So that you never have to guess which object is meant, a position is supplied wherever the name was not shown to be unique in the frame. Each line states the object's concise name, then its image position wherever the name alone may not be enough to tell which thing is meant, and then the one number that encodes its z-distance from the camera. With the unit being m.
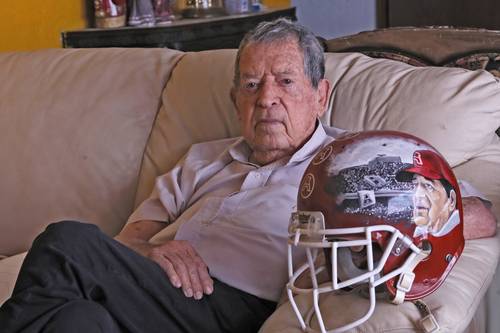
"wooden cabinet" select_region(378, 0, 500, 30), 4.25
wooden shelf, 3.38
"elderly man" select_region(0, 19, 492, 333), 1.58
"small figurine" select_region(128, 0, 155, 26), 3.52
